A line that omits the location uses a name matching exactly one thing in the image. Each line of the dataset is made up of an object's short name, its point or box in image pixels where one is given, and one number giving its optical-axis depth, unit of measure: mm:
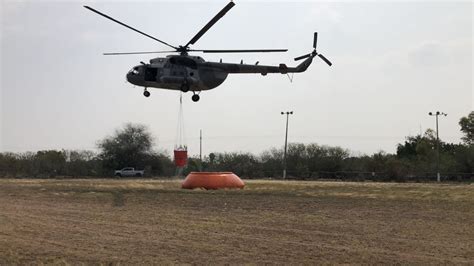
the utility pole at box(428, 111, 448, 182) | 67875
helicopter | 31688
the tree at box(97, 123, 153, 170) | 93438
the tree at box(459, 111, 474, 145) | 95875
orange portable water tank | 36219
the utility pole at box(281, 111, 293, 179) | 81425
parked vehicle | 84625
